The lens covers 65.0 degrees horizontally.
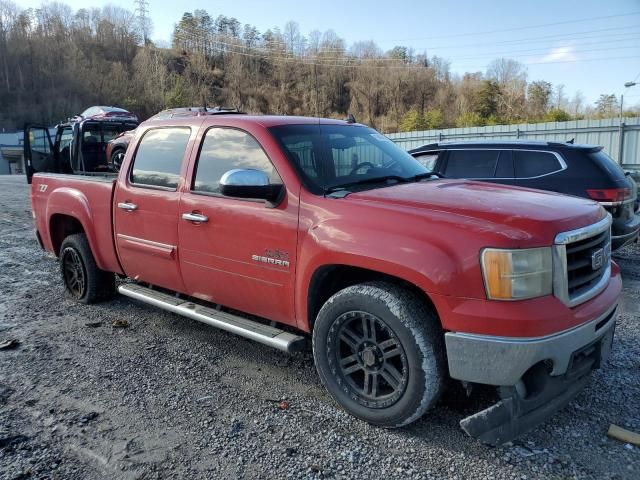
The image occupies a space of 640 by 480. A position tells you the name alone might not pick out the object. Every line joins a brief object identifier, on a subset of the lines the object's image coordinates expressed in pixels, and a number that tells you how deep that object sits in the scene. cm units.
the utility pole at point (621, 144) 1454
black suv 650
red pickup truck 264
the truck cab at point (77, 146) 1273
